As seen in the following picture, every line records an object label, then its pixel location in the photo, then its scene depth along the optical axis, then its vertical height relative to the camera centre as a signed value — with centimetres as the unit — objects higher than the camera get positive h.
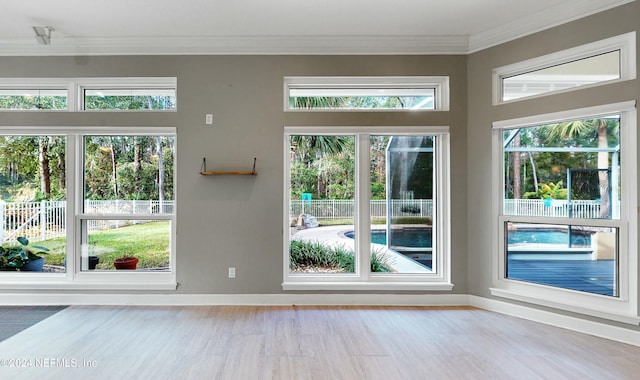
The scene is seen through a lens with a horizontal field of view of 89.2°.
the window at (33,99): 362 +104
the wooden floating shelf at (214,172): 346 +21
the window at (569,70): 276 +115
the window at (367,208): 366 -19
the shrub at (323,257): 372 -75
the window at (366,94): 364 +111
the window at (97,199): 361 -8
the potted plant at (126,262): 368 -80
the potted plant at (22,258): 369 -75
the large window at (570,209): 277 -16
